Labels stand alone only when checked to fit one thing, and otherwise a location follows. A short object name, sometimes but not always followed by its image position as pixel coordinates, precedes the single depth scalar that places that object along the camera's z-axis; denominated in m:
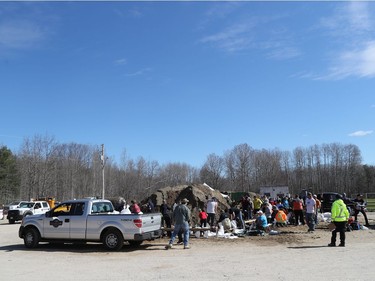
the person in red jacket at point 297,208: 21.94
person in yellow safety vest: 13.98
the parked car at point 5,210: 45.91
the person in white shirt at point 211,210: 19.81
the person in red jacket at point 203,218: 19.25
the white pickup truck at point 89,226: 13.90
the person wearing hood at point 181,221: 14.35
